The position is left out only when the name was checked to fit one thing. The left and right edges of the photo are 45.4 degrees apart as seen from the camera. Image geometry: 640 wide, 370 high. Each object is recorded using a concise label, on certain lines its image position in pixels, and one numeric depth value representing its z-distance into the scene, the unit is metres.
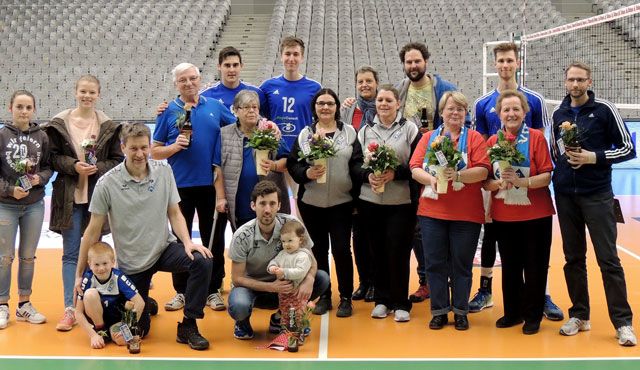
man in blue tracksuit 4.84
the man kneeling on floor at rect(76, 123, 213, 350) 4.93
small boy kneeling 4.84
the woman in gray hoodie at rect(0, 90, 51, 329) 5.26
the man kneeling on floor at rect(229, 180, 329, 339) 4.99
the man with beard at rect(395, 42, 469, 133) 5.89
